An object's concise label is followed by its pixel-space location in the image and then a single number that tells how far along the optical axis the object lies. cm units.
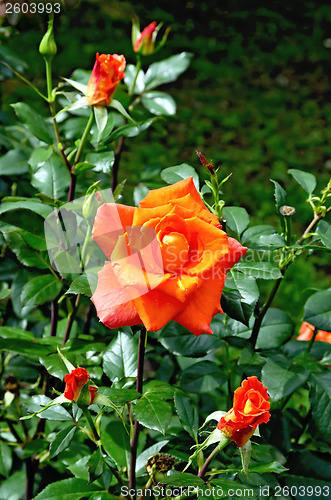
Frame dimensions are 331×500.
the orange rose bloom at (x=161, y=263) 107
